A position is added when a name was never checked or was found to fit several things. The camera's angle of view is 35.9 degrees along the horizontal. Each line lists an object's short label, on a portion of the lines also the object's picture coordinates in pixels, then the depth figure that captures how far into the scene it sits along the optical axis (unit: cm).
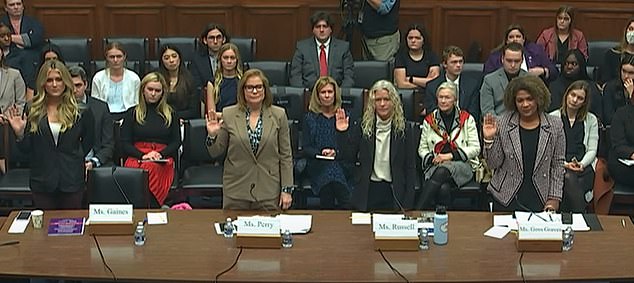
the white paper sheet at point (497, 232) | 502
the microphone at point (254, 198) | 576
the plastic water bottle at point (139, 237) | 486
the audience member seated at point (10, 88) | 788
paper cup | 511
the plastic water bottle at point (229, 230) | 497
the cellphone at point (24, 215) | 523
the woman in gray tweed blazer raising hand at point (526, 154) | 556
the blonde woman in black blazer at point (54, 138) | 595
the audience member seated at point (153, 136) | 676
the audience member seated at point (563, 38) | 860
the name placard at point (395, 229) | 477
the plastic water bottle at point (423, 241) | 483
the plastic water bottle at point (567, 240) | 482
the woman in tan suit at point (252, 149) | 573
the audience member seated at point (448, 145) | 678
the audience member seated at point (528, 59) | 813
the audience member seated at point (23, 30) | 866
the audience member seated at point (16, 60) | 841
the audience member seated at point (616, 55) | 827
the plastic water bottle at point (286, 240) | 485
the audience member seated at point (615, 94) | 758
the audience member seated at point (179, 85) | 768
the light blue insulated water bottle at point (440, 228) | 486
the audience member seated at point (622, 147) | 677
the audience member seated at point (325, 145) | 679
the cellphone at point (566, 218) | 515
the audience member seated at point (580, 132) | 686
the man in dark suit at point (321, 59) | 834
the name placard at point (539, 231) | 476
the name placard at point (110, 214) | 497
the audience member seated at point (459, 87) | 765
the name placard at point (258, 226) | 479
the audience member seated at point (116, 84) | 782
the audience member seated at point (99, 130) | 654
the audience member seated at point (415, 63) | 830
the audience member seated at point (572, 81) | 773
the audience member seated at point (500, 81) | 754
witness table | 446
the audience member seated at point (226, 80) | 764
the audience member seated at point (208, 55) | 830
